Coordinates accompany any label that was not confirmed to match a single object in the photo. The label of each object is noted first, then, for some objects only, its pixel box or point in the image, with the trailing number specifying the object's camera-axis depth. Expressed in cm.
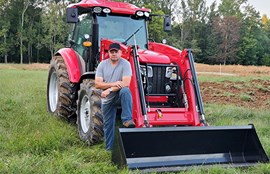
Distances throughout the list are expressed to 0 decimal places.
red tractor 430
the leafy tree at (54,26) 4444
